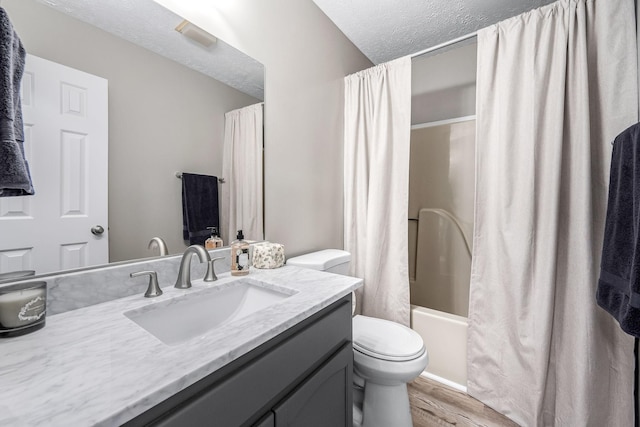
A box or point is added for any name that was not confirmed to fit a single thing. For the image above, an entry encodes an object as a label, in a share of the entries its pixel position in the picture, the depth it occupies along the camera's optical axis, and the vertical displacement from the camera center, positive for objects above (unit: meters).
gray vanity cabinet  0.50 -0.42
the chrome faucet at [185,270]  0.95 -0.23
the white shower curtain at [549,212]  1.16 -0.01
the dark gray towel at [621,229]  0.86 -0.06
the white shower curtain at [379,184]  1.73 +0.17
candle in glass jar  0.59 -0.23
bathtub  1.60 -0.84
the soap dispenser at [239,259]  1.12 -0.22
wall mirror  0.75 +0.40
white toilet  1.16 -0.70
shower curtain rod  1.50 +0.97
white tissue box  1.24 -0.23
